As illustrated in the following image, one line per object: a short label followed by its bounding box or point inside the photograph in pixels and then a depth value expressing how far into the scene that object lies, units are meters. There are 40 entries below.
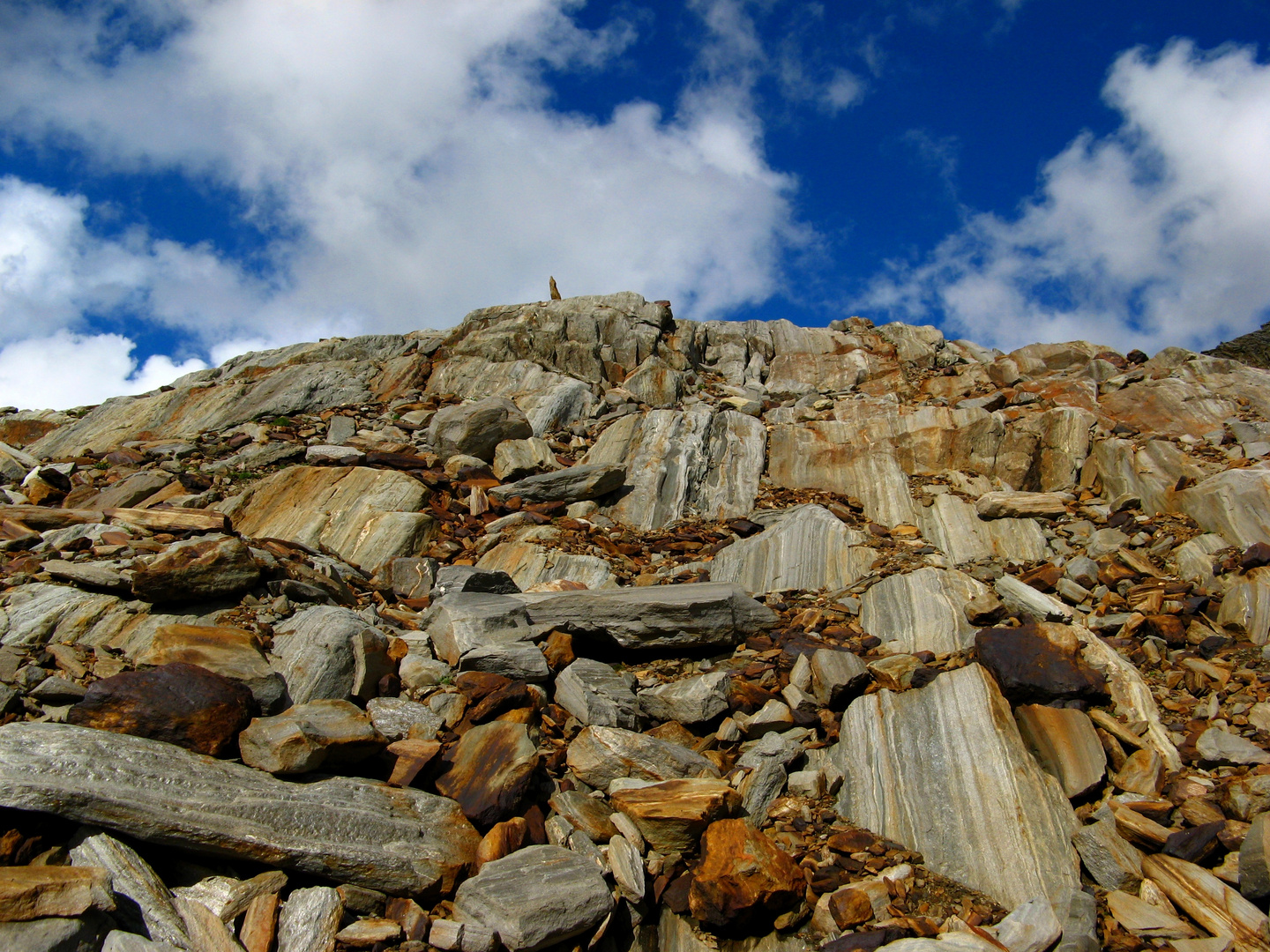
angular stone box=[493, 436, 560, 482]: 14.79
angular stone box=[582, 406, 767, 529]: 13.71
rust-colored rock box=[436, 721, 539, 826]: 5.47
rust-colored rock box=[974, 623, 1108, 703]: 6.38
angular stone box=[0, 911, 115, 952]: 3.46
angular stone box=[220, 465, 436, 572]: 11.52
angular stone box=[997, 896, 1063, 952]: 4.30
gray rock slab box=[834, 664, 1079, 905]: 4.99
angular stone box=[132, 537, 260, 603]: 7.32
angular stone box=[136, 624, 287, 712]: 6.11
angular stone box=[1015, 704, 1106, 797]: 5.60
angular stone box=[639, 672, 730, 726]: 6.80
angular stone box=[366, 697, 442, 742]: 6.31
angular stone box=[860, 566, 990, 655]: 7.88
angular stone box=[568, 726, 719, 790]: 6.04
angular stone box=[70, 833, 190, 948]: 4.02
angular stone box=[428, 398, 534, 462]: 15.57
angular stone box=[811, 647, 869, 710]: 6.67
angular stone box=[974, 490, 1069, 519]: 11.66
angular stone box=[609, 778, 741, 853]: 5.30
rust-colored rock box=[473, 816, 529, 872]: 5.12
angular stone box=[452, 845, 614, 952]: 4.50
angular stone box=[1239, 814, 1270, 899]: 4.36
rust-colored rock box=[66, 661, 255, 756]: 5.05
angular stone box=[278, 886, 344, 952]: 4.29
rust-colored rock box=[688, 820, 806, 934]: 4.70
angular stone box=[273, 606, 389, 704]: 6.51
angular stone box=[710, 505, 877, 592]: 10.21
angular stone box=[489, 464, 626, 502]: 13.68
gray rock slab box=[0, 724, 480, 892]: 4.32
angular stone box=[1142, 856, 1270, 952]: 4.30
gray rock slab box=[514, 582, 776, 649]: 8.17
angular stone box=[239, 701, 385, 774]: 5.08
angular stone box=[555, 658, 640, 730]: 6.86
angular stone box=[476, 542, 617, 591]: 10.65
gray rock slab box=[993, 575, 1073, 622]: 8.01
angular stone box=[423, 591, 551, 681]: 7.32
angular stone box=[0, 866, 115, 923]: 3.56
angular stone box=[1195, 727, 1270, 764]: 5.61
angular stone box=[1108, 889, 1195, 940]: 4.38
